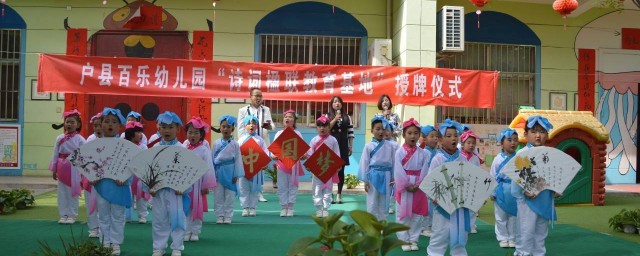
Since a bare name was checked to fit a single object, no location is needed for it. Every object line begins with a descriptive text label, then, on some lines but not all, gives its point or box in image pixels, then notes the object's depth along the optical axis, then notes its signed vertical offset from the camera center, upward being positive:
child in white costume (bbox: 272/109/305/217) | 7.78 -0.68
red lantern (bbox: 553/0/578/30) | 8.81 +1.91
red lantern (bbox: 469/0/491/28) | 9.72 +2.13
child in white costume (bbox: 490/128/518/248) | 5.87 -0.64
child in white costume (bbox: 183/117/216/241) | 5.67 -0.51
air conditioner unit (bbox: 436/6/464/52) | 10.70 +1.86
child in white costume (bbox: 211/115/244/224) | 7.02 -0.51
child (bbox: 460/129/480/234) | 6.82 -0.15
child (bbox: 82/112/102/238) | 5.65 -0.76
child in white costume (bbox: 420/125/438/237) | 5.91 -0.07
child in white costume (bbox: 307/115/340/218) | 7.66 -0.63
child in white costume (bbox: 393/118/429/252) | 5.70 -0.46
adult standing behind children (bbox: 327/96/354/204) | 8.34 +0.05
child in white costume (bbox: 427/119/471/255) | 4.88 -0.79
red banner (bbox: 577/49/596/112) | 12.12 +1.16
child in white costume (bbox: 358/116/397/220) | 6.29 -0.40
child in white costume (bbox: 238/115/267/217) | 7.61 -0.69
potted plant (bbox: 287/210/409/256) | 2.02 -0.36
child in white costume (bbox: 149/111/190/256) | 5.11 -0.77
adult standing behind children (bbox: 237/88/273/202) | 8.39 +0.25
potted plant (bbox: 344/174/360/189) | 10.54 -0.88
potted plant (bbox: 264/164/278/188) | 10.72 -0.79
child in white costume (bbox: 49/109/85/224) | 6.66 -0.47
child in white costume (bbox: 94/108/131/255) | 5.26 -0.70
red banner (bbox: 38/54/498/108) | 9.88 +0.84
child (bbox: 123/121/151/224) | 6.76 -0.65
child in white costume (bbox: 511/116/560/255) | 5.04 -0.69
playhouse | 8.83 -0.15
